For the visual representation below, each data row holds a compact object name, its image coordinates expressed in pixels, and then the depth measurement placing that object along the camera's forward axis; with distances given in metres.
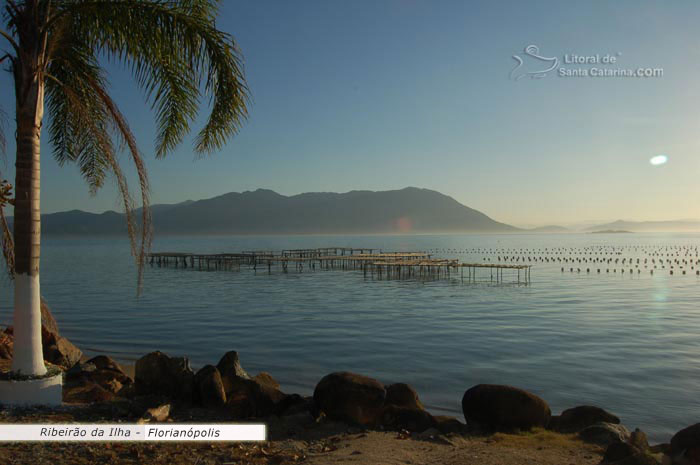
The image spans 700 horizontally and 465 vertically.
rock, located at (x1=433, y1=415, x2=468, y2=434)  7.91
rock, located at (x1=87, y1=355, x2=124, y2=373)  11.42
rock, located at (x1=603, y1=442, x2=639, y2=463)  6.07
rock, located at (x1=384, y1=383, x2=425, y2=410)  8.74
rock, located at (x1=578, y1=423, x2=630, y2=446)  7.48
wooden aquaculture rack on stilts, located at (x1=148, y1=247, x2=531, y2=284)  48.28
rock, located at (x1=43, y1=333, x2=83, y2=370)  12.02
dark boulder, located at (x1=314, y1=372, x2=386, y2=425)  7.79
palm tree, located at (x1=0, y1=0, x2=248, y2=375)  6.85
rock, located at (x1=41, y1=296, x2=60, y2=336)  13.98
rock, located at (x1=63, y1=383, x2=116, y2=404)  7.93
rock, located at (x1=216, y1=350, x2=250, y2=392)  8.91
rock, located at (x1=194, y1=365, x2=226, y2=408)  8.08
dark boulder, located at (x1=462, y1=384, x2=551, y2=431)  8.07
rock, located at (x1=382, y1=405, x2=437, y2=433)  7.92
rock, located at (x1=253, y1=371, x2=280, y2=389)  10.17
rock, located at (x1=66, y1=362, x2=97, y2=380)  9.66
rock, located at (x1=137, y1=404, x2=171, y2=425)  6.64
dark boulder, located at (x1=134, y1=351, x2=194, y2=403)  8.43
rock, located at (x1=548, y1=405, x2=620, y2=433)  8.43
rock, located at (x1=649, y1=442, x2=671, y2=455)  7.07
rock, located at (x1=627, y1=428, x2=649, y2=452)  6.98
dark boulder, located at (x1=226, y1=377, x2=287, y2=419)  7.92
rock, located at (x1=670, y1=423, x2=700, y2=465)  5.92
